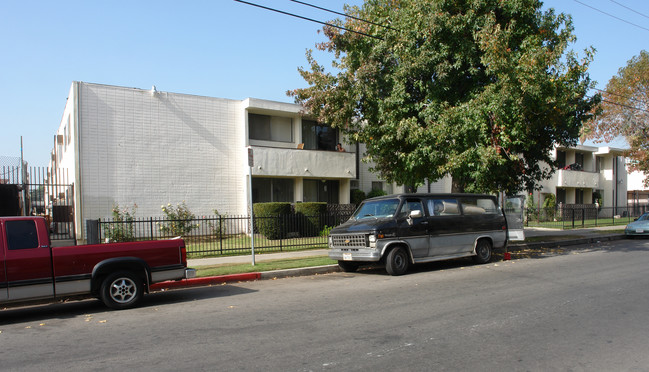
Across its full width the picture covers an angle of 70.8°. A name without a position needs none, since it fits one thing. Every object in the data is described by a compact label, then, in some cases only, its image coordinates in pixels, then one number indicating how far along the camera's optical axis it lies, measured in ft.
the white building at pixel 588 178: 111.24
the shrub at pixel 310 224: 53.17
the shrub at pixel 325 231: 59.40
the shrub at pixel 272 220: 52.65
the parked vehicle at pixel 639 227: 68.73
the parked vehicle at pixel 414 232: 35.37
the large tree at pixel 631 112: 94.32
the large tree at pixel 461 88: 42.70
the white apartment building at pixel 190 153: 57.31
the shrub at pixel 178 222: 54.90
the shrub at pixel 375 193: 76.59
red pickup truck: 23.38
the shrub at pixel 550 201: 106.32
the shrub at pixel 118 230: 47.98
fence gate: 46.37
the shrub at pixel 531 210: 88.71
